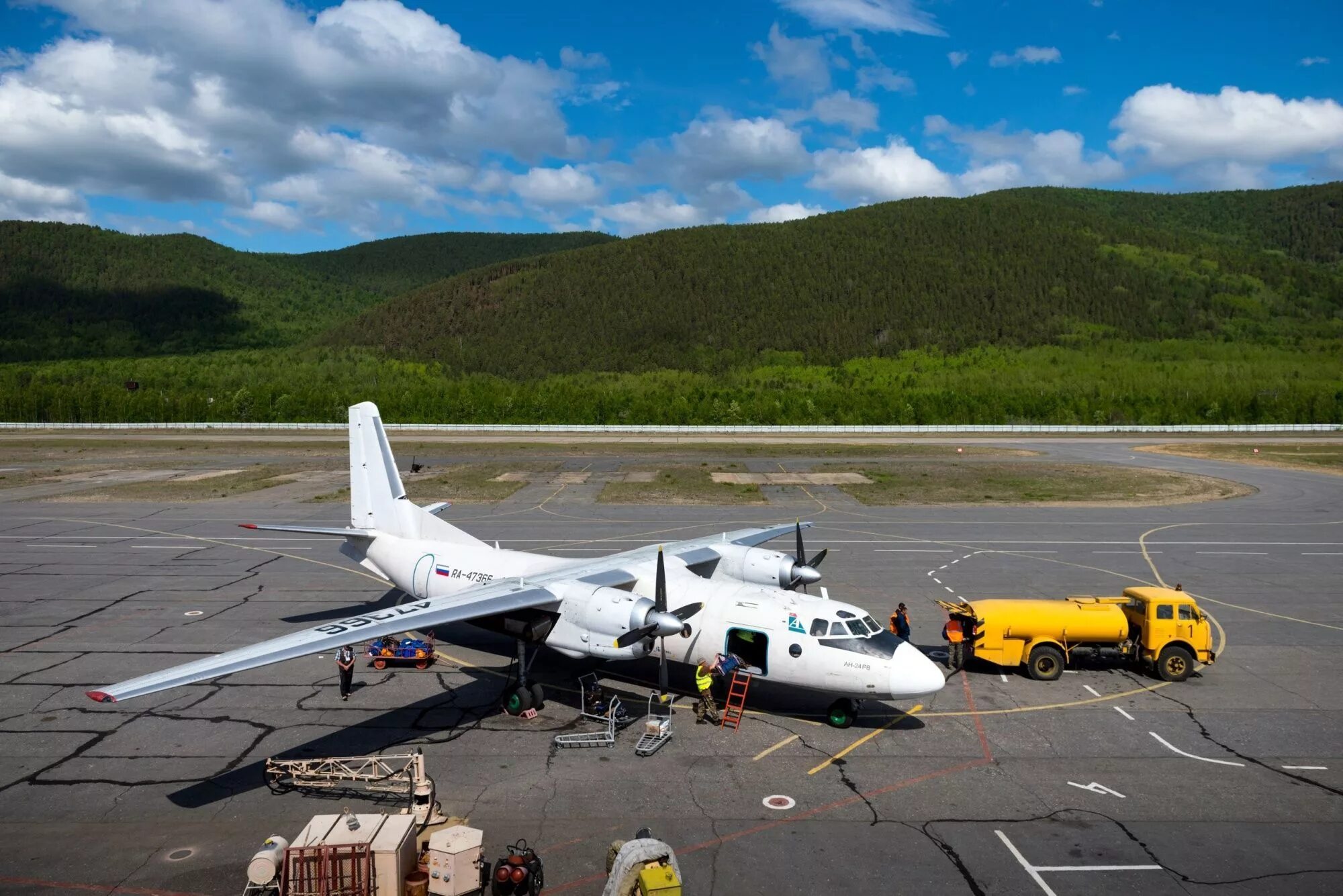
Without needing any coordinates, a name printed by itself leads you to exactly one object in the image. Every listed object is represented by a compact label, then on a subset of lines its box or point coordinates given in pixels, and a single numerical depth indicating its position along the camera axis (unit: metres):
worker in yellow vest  19.41
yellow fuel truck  22.31
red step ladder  19.47
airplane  18.70
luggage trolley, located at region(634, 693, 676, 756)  17.92
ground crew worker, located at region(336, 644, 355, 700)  20.67
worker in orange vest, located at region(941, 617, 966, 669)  22.77
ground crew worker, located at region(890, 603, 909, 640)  22.62
